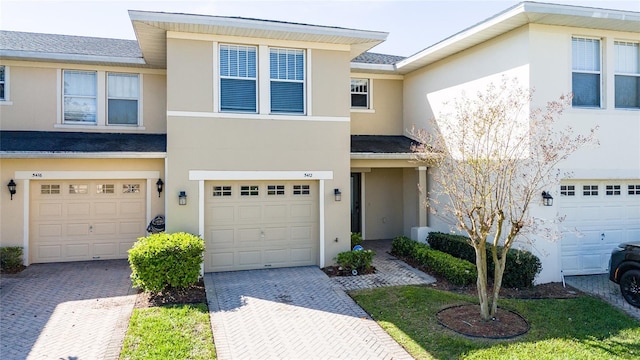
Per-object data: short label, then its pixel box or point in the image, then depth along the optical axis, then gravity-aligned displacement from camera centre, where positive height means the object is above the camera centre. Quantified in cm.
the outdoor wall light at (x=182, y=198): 1012 -41
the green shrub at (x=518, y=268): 951 -199
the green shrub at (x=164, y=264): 837 -167
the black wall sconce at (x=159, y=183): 1229 -6
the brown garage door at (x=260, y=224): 1070 -114
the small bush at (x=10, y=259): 1063 -198
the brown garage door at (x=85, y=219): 1162 -107
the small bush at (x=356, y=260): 1055 -199
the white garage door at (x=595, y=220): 1050 -101
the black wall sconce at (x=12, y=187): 1114 -16
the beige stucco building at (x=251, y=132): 1016 +132
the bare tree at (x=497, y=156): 751 +51
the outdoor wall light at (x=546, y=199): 989 -43
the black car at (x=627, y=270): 841 -184
